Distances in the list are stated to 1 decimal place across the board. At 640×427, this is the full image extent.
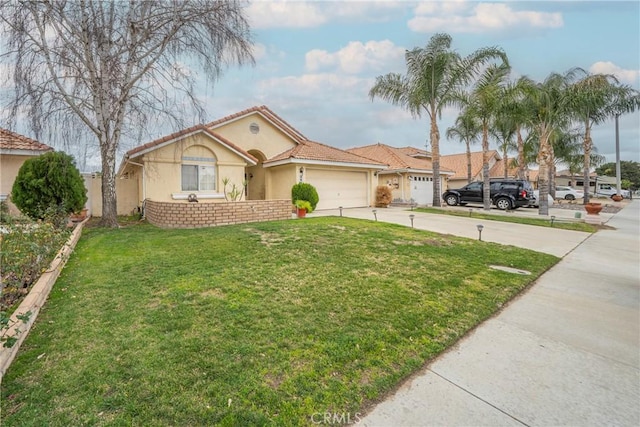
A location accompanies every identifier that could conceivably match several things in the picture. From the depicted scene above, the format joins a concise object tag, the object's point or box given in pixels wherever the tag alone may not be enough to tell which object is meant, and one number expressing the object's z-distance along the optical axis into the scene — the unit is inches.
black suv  774.5
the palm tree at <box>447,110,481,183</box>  1017.2
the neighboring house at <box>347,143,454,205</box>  896.9
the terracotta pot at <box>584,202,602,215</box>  623.8
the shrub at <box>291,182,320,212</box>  599.2
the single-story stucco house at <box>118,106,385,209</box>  515.8
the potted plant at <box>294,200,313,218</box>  513.3
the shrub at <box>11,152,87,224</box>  382.3
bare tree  356.5
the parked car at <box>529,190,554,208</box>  819.4
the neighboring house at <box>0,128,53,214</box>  480.1
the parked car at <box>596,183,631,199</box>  1679.5
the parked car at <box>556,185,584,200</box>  1348.4
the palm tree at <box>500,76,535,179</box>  646.5
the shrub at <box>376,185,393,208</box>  797.2
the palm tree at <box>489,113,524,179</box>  747.0
